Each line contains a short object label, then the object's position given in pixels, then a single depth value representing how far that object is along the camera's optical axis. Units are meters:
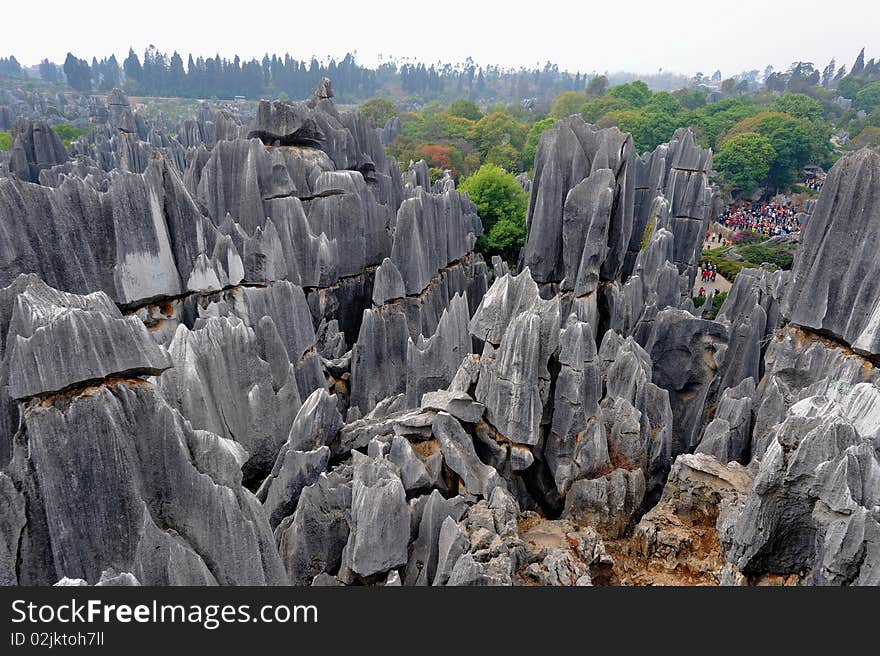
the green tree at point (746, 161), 58.56
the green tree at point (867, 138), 68.44
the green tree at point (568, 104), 102.38
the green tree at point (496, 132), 71.81
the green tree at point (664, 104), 86.19
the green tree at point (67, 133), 70.94
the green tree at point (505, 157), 64.62
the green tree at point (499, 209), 34.72
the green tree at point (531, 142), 67.06
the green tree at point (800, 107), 79.12
